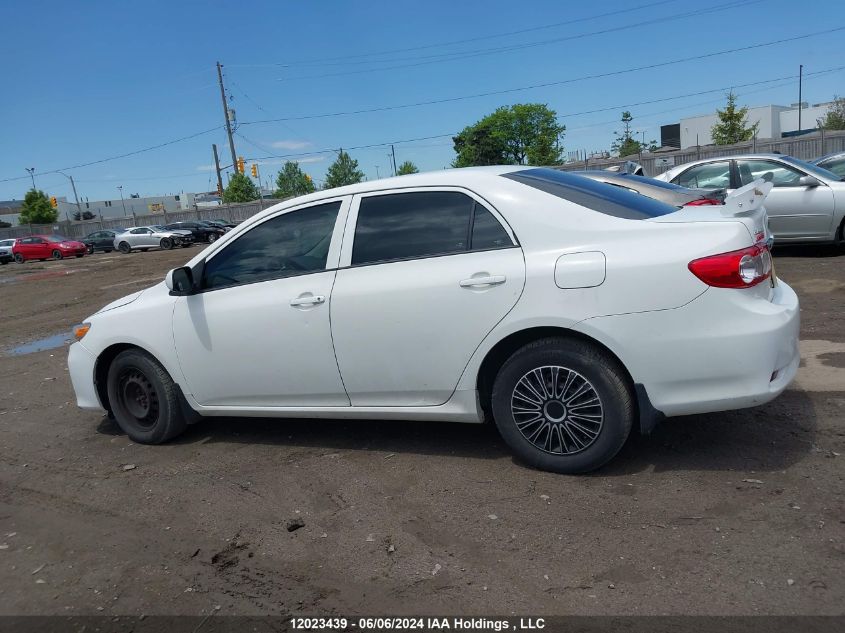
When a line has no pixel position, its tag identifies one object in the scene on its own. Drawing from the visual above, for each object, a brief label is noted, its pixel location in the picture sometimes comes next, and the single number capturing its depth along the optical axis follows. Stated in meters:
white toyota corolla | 3.40
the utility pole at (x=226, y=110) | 53.91
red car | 36.53
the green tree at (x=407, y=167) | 90.59
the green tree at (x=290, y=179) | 88.94
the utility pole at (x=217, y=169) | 57.62
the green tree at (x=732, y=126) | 49.22
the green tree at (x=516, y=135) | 87.25
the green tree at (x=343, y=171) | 79.81
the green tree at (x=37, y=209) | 76.12
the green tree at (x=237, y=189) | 67.31
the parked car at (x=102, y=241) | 39.44
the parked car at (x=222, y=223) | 38.86
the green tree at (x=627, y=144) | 81.26
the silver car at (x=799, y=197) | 10.05
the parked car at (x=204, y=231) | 36.97
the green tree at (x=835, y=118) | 55.73
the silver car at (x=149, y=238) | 36.16
